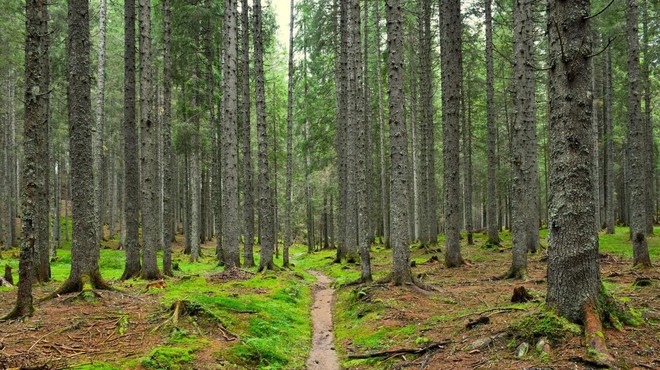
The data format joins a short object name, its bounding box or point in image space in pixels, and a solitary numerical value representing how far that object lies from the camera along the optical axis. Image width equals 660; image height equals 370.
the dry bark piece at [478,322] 6.32
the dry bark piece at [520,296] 7.44
